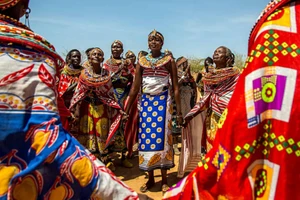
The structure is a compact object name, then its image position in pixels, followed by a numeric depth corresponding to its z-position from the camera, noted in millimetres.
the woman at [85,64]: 6100
